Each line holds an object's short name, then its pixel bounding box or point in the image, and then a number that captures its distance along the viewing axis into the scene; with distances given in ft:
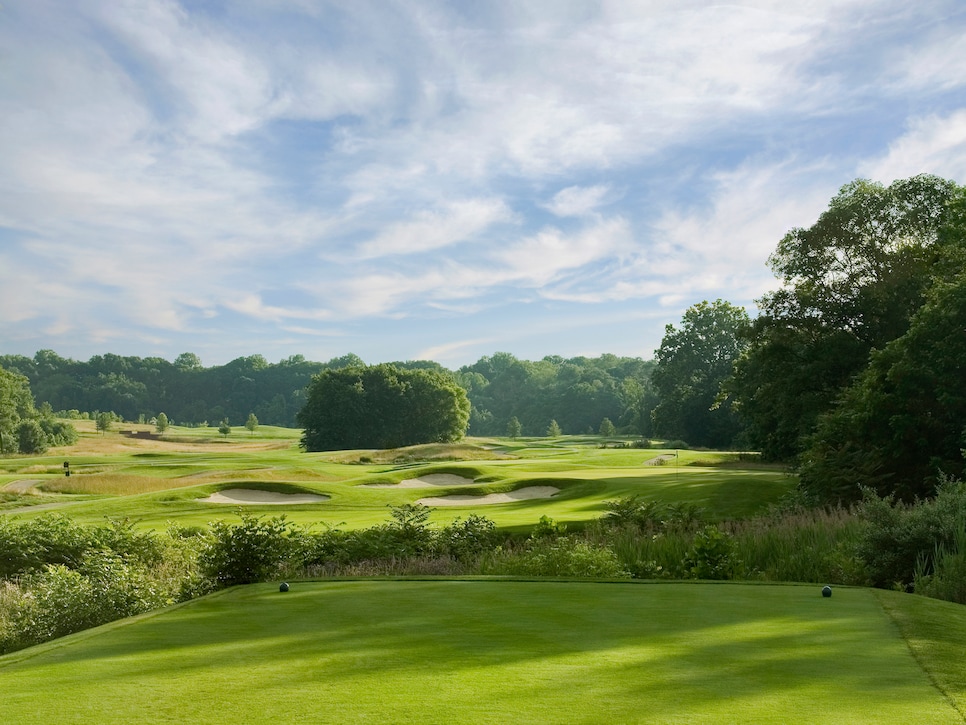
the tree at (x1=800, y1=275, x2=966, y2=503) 64.34
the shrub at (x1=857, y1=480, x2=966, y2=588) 34.19
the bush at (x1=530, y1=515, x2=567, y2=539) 51.42
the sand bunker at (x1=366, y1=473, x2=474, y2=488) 107.04
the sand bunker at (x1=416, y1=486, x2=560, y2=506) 90.84
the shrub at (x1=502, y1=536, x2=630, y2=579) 36.32
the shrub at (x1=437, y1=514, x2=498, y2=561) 47.44
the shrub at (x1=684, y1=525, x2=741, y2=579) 36.73
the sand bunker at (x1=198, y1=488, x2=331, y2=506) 89.86
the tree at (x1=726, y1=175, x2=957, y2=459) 105.09
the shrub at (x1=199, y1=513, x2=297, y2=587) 36.47
